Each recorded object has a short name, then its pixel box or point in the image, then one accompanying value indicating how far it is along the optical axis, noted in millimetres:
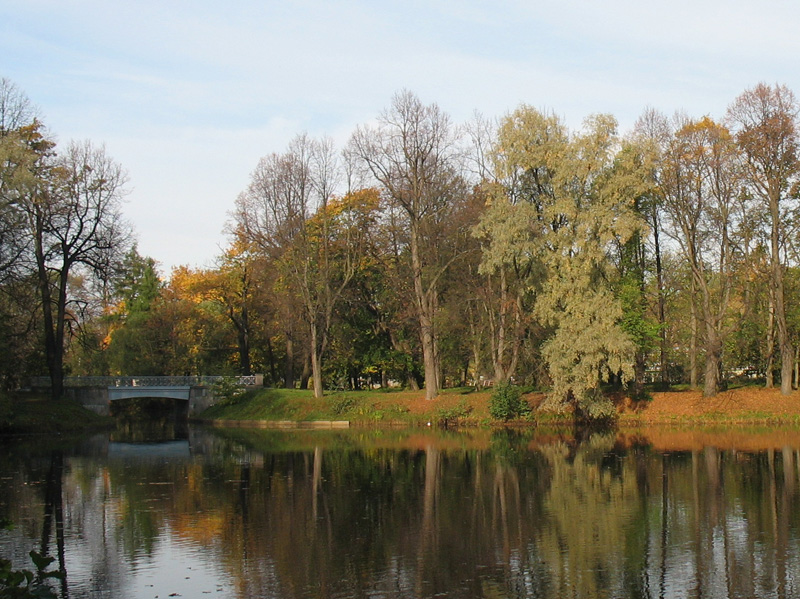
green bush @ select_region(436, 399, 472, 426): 47969
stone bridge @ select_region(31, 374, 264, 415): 56000
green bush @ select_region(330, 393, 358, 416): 51750
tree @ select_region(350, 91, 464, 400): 50219
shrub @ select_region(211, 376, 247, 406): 58406
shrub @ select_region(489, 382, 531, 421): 46250
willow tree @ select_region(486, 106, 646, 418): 43531
